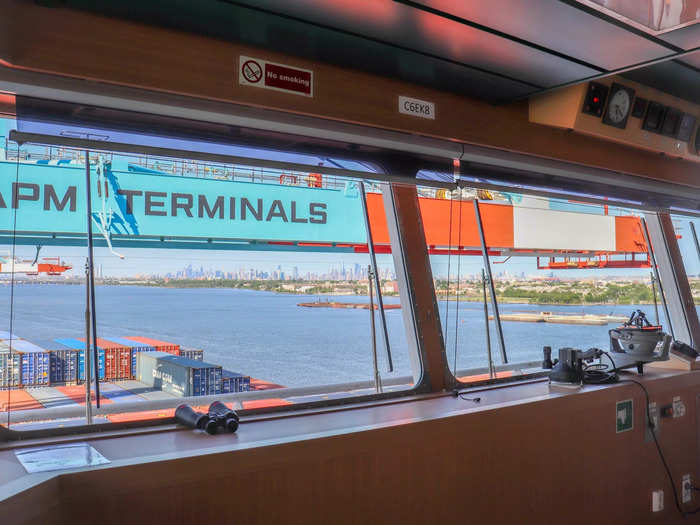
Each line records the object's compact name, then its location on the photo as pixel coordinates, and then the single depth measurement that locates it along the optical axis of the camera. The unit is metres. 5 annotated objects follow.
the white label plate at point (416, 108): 2.88
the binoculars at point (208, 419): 2.31
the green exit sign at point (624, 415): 3.33
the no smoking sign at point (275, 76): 2.39
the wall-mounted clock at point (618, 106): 3.38
